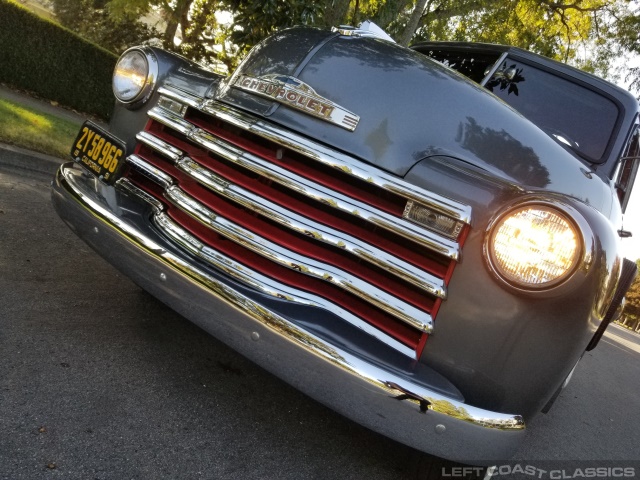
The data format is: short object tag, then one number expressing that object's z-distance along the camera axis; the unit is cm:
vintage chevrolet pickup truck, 204
